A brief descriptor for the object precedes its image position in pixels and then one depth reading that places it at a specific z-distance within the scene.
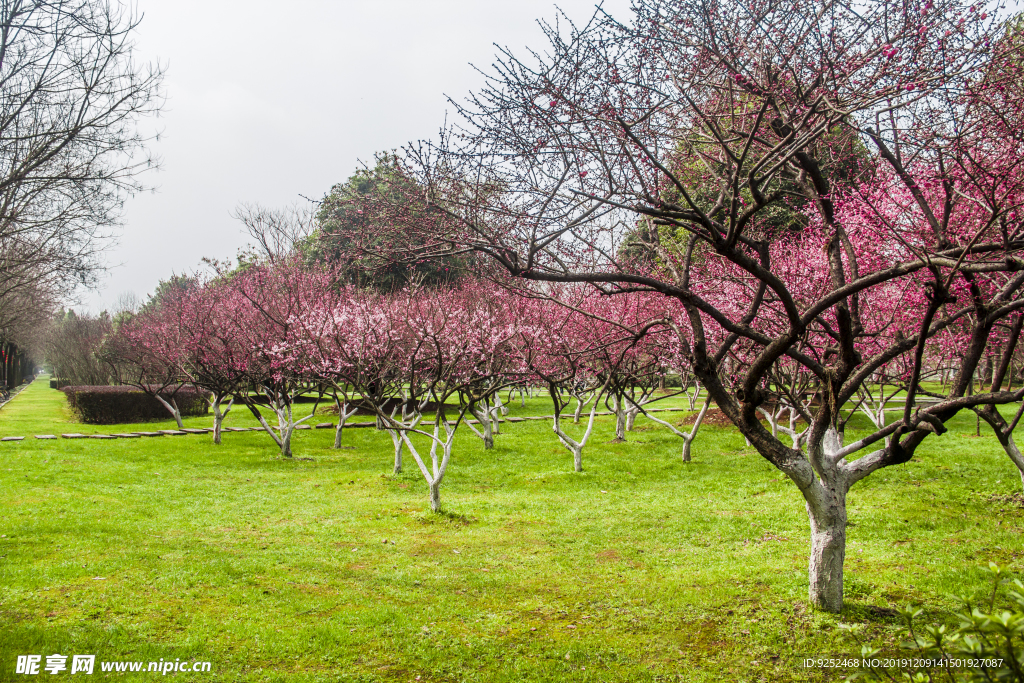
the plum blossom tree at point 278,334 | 18.20
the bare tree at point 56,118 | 8.02
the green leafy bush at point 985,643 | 1.94
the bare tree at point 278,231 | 28.81
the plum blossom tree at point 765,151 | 4.57
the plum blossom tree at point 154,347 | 22.44
